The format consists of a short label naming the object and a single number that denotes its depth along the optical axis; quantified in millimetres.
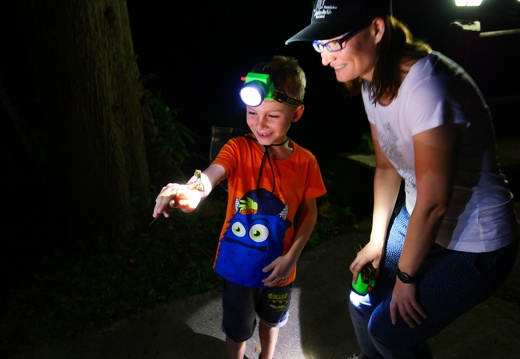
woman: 1625
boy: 2221
